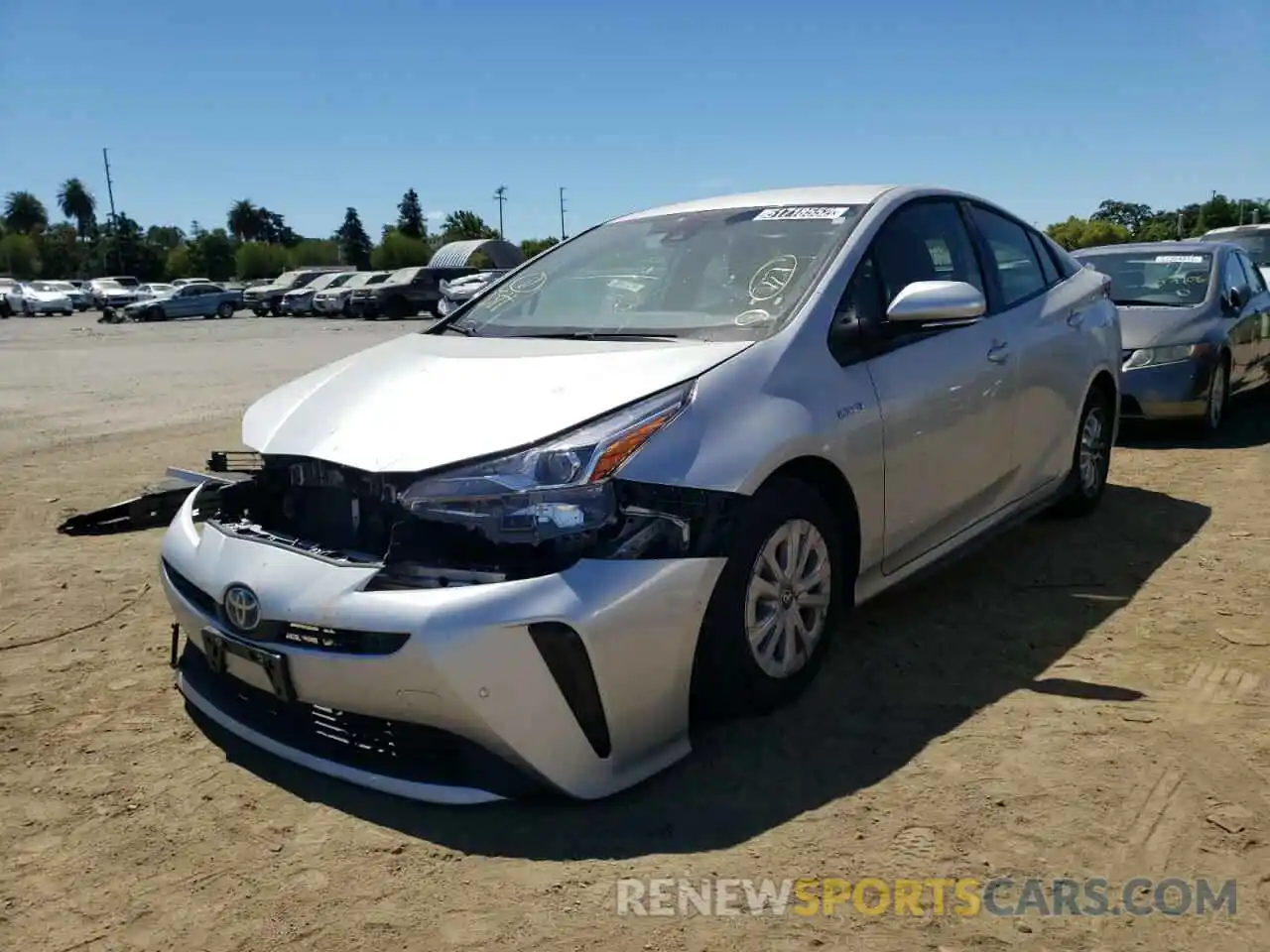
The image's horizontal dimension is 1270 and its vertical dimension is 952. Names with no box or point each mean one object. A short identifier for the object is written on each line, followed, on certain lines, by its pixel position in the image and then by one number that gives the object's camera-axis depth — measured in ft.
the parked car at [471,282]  105.31
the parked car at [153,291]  135.60
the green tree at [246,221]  390.83
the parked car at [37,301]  147.74
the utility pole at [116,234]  277.23
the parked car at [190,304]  124.47
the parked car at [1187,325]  25.57
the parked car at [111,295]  136.46
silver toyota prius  8.87
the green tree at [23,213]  386.11
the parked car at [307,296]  124.88
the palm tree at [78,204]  397.39
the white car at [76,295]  156.76
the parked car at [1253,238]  45.47
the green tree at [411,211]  375.45
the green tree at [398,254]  245.04
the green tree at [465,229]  313.57
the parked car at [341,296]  115.85
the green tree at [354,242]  316.60
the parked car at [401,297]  110.11
